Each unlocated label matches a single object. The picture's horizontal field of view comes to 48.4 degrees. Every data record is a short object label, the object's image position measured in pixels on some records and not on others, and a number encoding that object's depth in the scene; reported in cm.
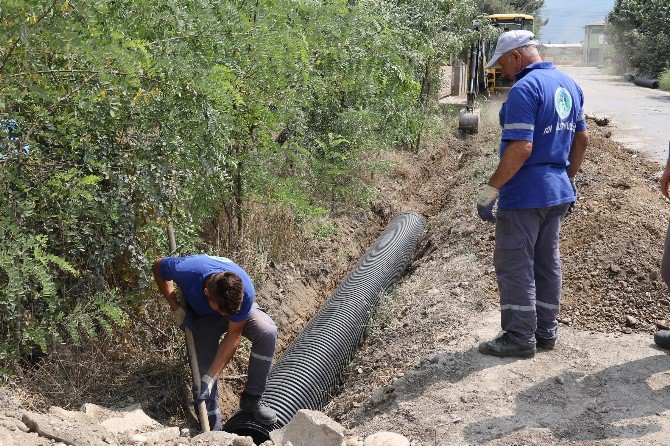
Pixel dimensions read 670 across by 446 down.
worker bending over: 437
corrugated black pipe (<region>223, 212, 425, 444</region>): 503
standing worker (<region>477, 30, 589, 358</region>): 439
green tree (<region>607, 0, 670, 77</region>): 3188
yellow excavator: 1556
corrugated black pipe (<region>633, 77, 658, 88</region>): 2705
